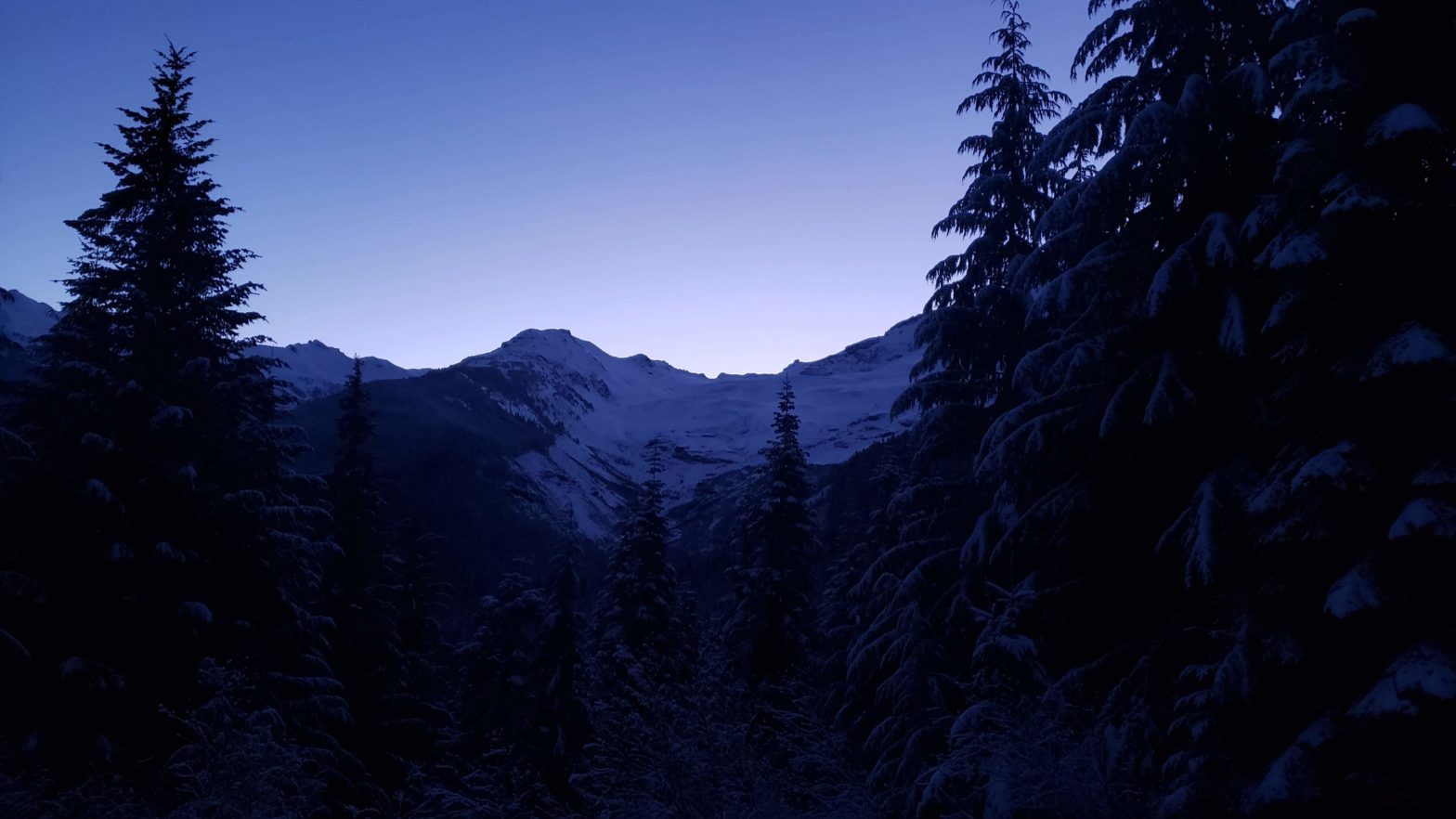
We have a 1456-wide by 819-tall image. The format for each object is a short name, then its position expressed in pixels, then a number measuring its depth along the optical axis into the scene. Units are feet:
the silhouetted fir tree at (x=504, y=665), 86.17
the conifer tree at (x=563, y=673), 83.10
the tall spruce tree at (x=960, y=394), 47.78
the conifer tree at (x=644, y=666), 28.66
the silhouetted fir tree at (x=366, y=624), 72.13
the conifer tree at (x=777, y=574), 78.84
